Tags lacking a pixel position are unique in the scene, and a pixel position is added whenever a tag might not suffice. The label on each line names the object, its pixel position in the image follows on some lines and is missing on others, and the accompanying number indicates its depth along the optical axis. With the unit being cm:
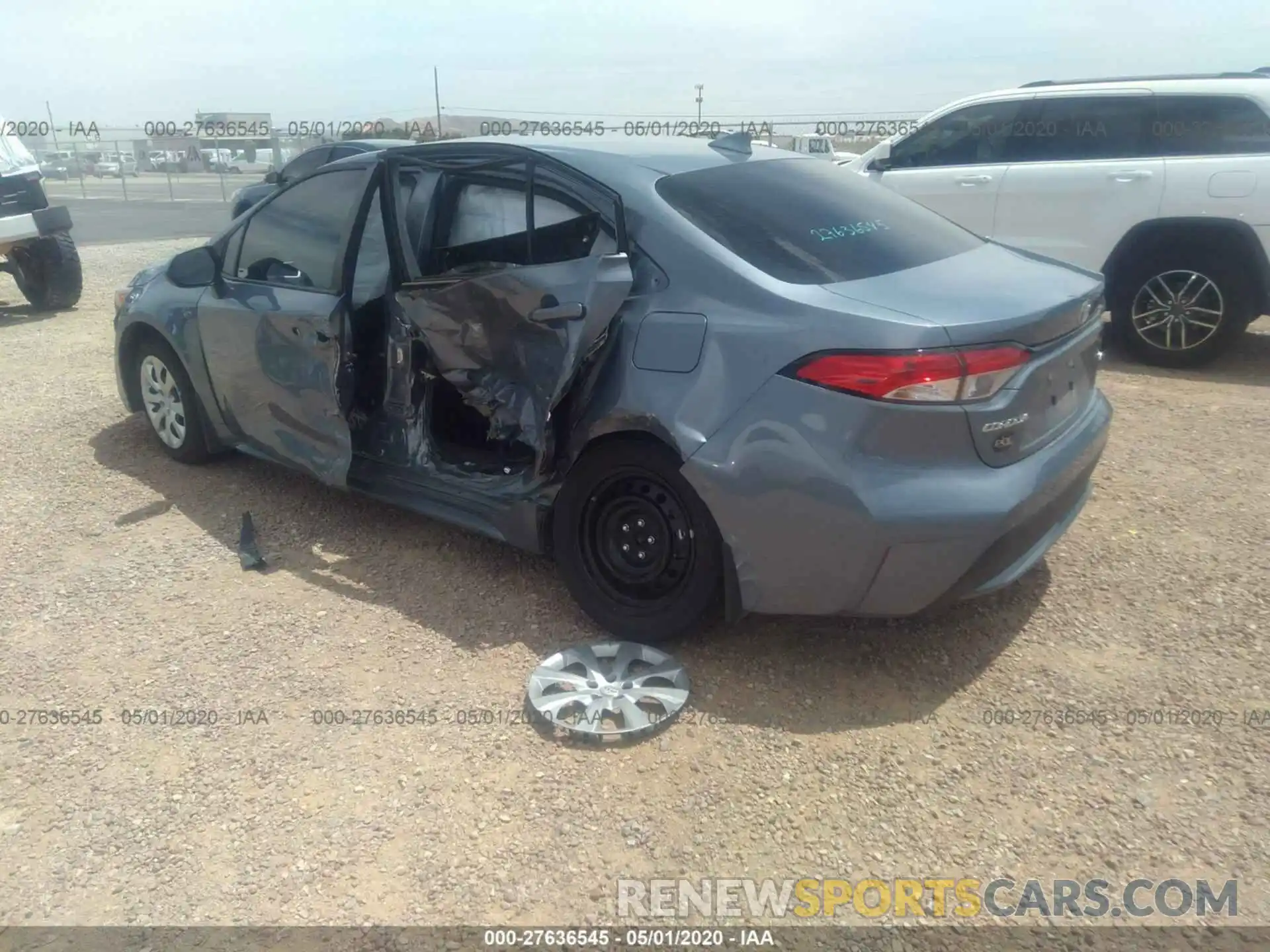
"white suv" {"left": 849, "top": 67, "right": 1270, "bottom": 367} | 636
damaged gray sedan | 278
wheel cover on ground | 298
